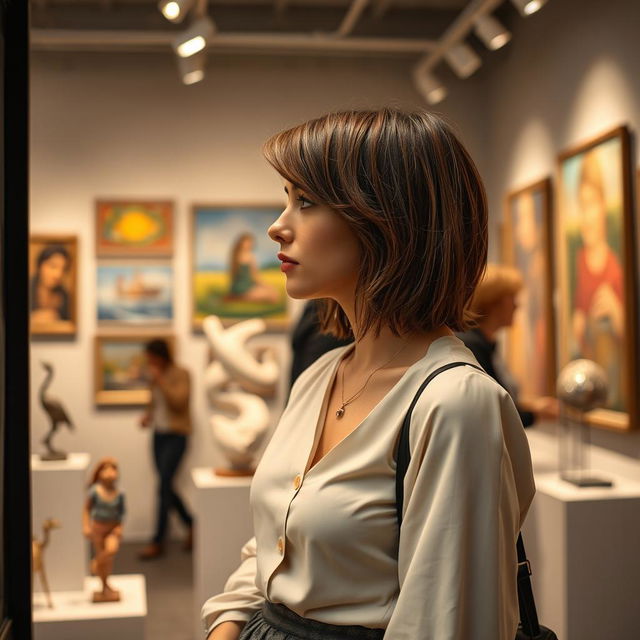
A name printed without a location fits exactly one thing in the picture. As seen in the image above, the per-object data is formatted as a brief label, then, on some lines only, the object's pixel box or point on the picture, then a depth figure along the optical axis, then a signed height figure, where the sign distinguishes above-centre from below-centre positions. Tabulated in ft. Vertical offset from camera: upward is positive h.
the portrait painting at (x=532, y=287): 20.53 +0.98
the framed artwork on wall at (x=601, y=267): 16.24 +1.19
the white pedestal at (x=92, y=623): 12.86 -4.01
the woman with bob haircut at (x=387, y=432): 4.16 -0.49
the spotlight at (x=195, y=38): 19.07 +6.20
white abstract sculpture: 15.20 -0.95
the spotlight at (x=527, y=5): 16.50 +5.87
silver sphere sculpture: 14.74 -0.97
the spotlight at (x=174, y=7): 16.66 +5.99
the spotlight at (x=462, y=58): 21.94 +6.55
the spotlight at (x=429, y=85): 24.07 +6.47
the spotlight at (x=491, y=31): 19.38 +6.39
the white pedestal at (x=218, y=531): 13.89 -3.00
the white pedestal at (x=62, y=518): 14.35 -2.85
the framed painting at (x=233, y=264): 25.49 +1.96
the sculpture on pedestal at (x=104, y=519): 13.56 -2.73
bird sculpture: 16.08 -1.24
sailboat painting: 25.21 +1.16
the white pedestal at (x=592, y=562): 13.83 -3.57
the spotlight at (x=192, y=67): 21.84 +6.41
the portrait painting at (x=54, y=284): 24.94 +1.47
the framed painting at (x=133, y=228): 25.21 +2.98
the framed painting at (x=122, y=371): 25.09 -0.95
